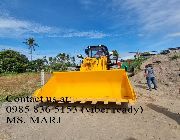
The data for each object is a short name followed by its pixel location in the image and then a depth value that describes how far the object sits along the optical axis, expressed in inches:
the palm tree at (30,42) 1511.6
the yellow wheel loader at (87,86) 162.2
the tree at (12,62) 877.7
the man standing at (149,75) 268.1
